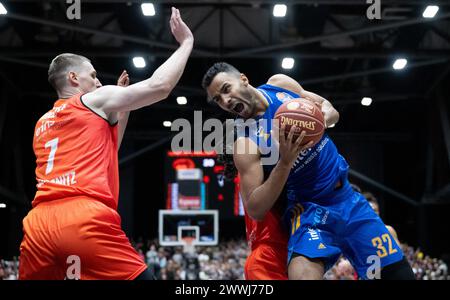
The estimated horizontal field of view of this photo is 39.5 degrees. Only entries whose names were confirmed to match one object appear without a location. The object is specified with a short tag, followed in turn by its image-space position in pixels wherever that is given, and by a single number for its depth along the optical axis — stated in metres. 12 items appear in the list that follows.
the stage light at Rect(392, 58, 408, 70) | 14.57
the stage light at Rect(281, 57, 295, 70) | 14.28
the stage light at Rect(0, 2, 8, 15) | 11.24
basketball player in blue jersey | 4.03
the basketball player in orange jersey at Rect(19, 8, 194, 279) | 3.36
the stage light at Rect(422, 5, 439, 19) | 11.42
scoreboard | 20.48
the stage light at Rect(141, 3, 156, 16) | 11.23
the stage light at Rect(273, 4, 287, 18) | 11.75
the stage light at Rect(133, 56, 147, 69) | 13.77
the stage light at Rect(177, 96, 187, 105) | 16.47
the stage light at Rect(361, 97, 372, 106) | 16.70
